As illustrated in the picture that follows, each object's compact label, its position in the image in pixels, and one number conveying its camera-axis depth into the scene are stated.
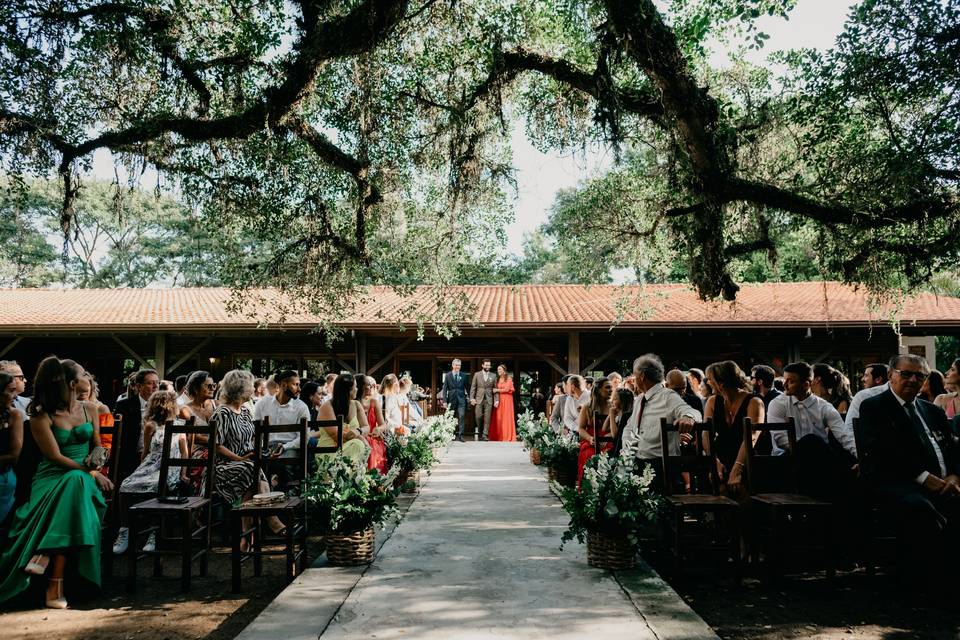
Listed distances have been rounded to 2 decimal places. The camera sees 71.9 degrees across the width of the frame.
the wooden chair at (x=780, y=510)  4.67
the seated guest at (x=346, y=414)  6.57
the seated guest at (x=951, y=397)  6.00
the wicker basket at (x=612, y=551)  4.72
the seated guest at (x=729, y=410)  5.46
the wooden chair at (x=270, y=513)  4.60
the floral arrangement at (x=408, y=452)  8.07
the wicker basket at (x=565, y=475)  8.22
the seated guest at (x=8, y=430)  4.59
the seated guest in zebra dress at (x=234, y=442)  5.69
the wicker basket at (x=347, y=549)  4.86
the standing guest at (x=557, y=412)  10.16
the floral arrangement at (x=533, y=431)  9.65
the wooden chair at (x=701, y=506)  4.73
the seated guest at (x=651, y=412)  5.58
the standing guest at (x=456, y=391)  15.86
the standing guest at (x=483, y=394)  15.91
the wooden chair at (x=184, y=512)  4.61
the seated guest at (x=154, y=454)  5.60
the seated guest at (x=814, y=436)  5.09
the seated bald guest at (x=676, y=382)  6.46
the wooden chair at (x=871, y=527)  4.86
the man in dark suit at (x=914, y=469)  4.51
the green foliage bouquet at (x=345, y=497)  4.79
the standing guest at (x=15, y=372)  4.82
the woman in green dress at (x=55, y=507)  4.31
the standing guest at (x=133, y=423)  6.28
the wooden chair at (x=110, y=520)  4.83
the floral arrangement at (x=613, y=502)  4.61
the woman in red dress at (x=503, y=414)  15.71
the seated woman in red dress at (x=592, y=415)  7.18
